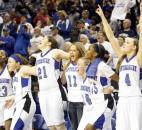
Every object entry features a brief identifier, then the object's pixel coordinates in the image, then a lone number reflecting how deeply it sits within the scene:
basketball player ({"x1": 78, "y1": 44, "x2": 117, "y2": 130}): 8.98
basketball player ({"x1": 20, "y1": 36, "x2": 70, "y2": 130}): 10.11
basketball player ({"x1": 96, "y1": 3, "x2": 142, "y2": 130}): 8.62
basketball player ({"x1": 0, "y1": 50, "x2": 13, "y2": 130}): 10.59
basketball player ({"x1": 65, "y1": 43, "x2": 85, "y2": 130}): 10.07
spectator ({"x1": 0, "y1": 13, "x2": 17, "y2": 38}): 17.44
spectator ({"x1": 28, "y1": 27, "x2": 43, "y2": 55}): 15.48
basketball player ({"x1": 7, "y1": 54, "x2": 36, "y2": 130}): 9.84
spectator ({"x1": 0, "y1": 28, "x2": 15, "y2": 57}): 16.55
